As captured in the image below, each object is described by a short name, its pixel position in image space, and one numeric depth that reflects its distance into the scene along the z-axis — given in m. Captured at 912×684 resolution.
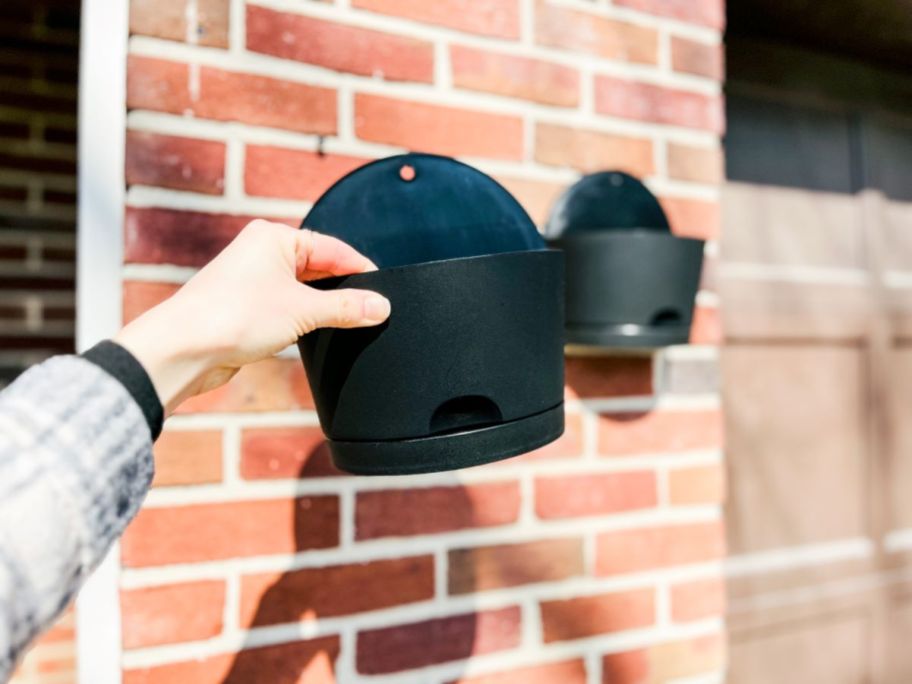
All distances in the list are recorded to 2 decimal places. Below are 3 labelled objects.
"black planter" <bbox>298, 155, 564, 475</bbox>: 0.59
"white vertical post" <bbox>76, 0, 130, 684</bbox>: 0.79
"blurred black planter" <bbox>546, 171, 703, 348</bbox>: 0.93
